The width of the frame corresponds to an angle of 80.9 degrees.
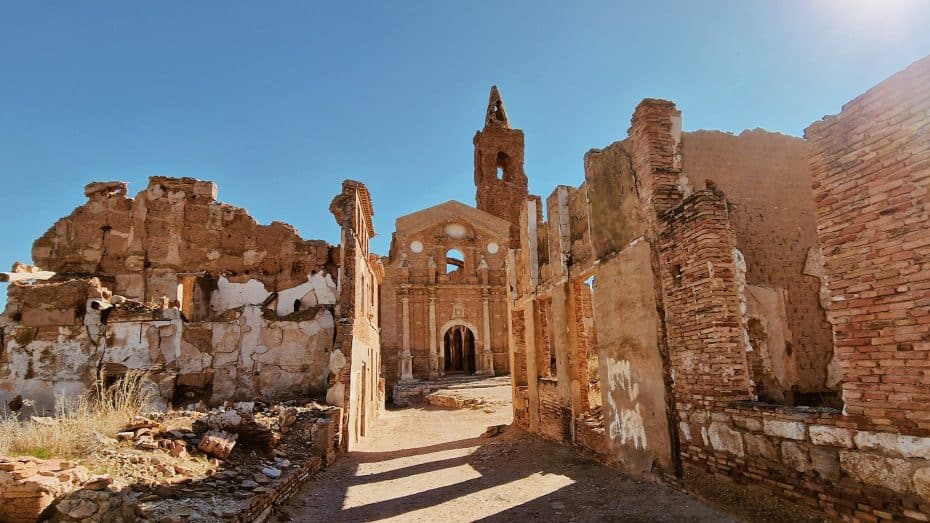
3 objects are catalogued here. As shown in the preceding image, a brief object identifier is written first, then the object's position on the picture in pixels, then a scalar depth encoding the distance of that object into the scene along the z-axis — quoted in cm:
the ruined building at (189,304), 1104
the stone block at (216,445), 719
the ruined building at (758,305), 425
